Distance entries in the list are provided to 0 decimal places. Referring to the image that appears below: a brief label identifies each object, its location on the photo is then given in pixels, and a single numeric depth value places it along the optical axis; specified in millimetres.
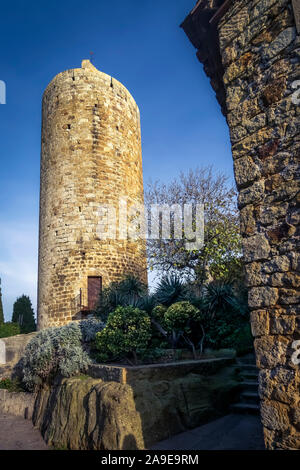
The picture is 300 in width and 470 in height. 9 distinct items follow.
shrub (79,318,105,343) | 8031
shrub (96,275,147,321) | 10352
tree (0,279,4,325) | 20547
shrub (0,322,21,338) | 17478
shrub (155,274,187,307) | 8781
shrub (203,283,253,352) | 7637
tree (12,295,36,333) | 24266
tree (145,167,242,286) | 10742
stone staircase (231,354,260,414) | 5512
